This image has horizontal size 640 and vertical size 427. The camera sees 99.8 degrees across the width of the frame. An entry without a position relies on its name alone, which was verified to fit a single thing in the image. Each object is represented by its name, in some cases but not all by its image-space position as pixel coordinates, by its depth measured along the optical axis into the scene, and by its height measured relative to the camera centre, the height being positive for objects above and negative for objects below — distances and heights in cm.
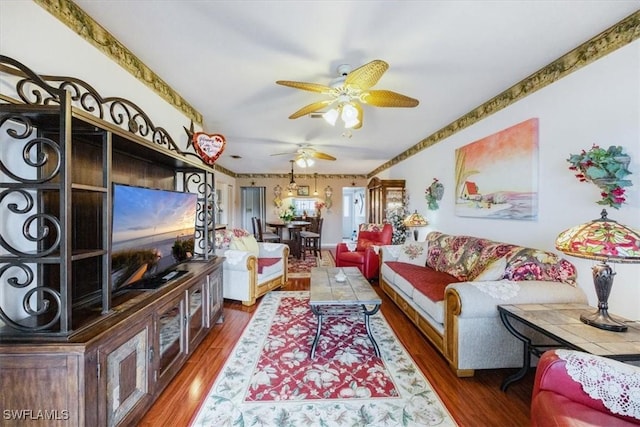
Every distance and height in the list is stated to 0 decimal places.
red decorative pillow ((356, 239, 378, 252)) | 531 -64
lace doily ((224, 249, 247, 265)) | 362 -61
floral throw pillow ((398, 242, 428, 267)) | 395 -63
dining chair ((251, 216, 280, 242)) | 670 -64
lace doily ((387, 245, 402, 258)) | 425 -62
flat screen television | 169 -18
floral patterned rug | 168 -128
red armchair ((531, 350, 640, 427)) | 104 -74
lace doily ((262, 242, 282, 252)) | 448 -60
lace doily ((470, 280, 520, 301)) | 199 -58
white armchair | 361 -78
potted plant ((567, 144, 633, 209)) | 177 +28
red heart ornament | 286 +71
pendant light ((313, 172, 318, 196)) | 905 +89
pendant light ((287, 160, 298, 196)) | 748 +71
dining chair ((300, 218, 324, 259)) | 680 -70
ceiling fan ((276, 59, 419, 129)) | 205 +98
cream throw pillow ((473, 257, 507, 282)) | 227 -51
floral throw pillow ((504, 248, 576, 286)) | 215 -46
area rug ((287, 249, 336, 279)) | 530 -121
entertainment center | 118 -38
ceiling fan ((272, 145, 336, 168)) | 497 +106
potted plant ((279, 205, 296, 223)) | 748 -16
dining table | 686 -60
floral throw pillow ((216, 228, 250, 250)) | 390 -40
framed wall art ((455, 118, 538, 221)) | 258 +41
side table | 135 -67
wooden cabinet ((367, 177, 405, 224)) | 578 +35
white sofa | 199 -71
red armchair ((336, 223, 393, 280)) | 472 -73
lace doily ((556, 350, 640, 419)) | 104 -68
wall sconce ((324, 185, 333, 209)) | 905 +52
